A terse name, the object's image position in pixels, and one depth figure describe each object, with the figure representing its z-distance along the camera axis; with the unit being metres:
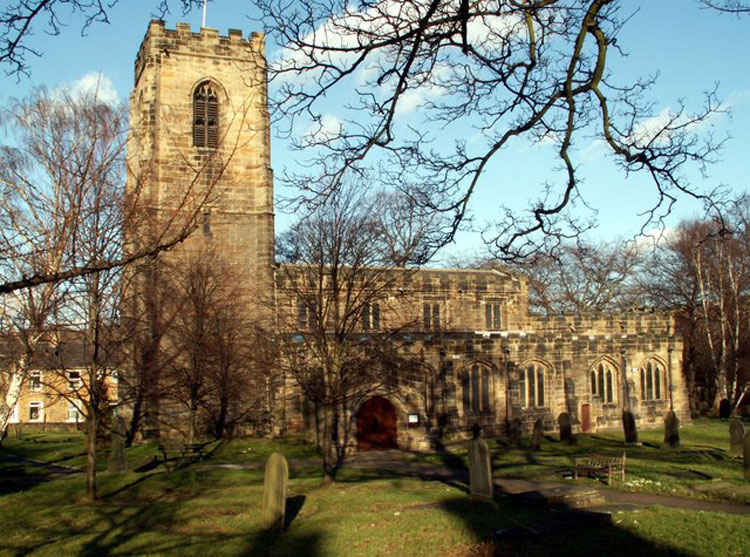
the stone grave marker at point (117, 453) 21.14
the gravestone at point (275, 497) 13.62
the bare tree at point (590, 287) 53.78
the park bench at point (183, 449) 24.40
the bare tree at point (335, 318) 20.41
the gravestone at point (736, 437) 23.86
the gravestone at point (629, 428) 29.45
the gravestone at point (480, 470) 15.28
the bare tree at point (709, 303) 39.72
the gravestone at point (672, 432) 27.19
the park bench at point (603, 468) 17.95
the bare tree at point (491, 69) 5.90
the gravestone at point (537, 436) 27.53
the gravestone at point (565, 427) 29.73
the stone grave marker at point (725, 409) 39.71
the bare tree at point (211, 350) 27.03
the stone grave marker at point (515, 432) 29.08
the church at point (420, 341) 29.56
